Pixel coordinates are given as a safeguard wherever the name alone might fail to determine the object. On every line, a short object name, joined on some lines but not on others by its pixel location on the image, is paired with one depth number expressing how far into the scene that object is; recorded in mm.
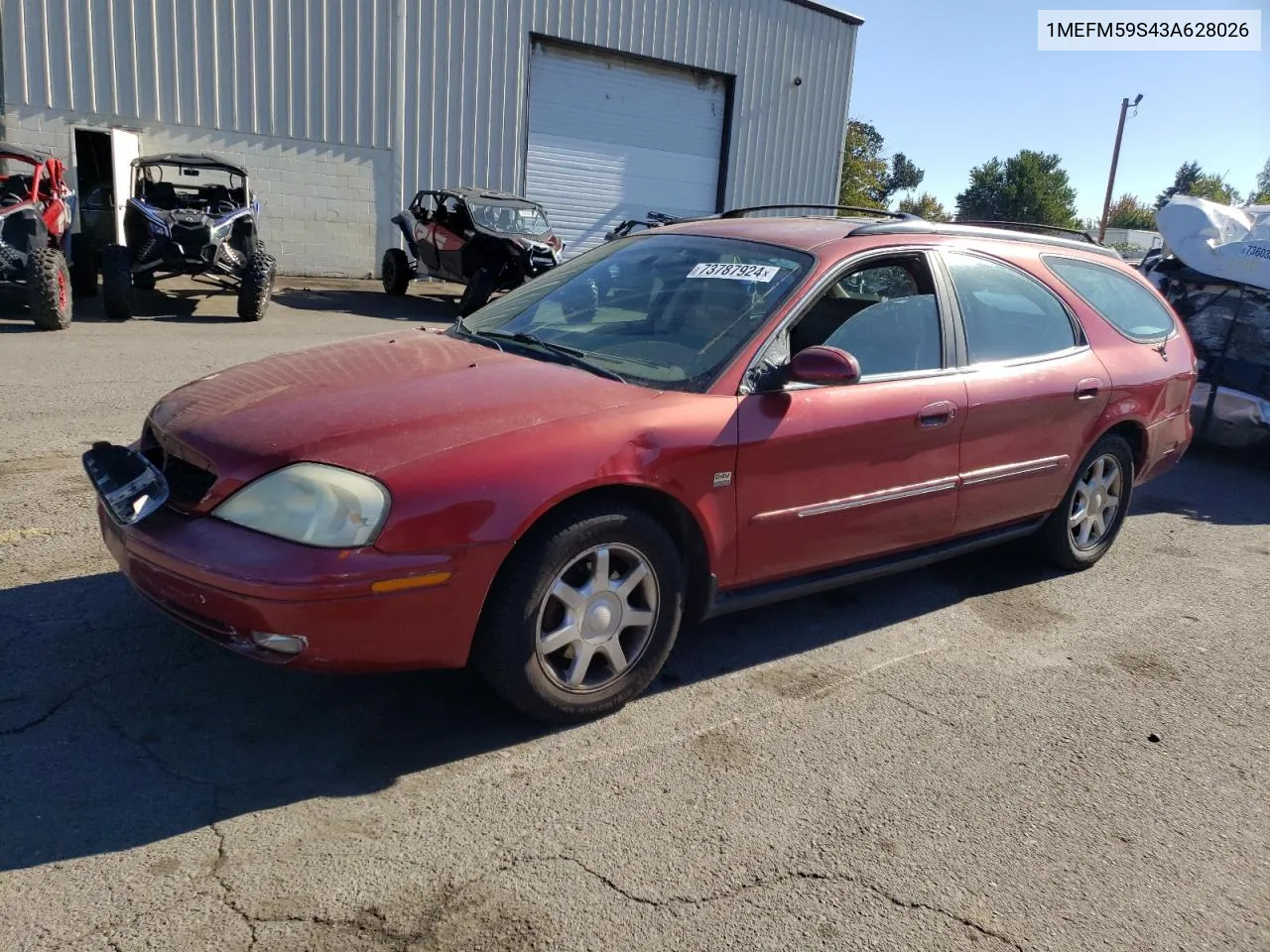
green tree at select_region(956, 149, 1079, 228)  73625
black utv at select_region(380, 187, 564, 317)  13414
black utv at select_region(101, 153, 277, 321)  10695
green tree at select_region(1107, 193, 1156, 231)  71375
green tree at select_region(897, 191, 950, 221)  74700
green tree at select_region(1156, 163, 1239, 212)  64500
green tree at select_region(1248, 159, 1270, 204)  76112
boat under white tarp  8008
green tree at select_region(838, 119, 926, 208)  53975
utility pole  44781
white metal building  13812
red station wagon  2775
